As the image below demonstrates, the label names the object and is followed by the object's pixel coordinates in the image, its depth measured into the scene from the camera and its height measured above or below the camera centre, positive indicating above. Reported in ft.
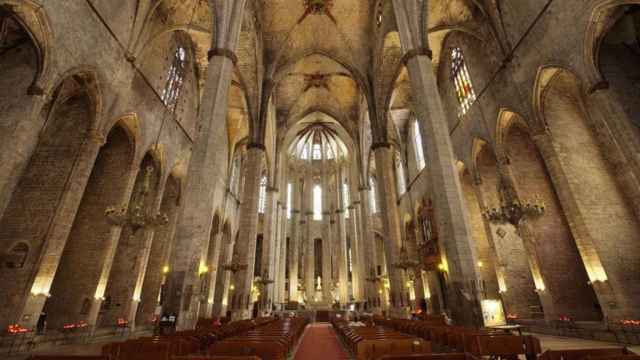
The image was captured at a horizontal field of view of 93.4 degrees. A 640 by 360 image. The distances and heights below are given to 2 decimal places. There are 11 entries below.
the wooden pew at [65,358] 9.69 -1.08
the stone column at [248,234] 57.16 +15.49
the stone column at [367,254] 74.38 +14.72
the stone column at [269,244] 69.10 +17.40
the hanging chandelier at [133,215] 31.53 +10.37
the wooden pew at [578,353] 10.18 -1.28
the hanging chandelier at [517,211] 31.76 +9.92
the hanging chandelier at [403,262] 54.03 +8.92
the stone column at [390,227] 56.40 +16.48
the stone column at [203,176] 27.71 +13.47
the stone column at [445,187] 26.89 +11.90
